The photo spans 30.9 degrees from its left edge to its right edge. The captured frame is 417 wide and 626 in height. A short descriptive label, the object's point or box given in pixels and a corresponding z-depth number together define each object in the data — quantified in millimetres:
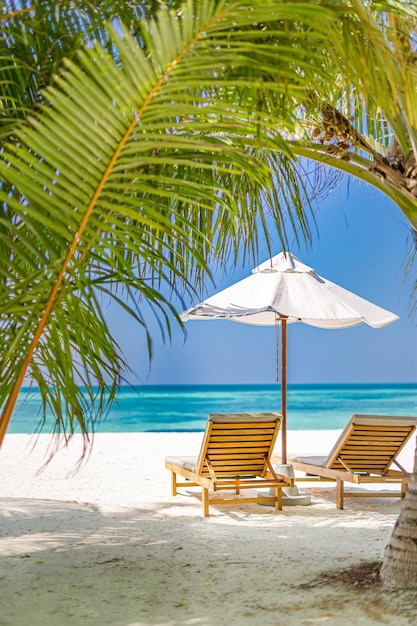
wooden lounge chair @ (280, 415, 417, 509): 5965
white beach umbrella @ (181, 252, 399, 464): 6168
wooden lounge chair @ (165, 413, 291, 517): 5637
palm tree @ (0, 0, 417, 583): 2004
